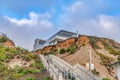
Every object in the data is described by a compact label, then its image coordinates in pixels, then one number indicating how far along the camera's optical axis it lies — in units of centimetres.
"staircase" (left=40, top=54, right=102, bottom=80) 1250
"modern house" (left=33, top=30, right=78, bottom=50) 3398
